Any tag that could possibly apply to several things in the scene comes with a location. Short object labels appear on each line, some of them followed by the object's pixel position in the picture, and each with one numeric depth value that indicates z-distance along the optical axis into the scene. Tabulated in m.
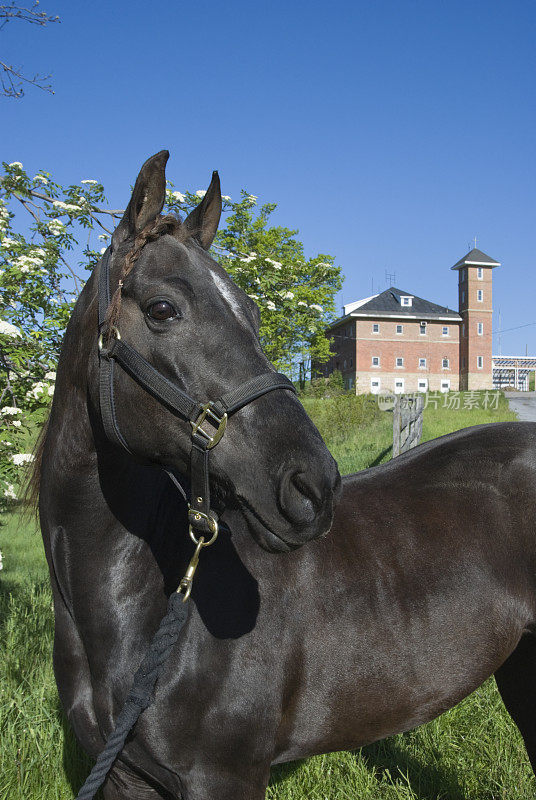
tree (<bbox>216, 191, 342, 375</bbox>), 5.94
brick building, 61.34
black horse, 1.66
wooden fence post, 9.20
